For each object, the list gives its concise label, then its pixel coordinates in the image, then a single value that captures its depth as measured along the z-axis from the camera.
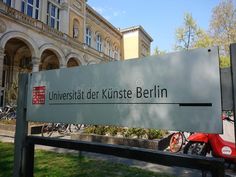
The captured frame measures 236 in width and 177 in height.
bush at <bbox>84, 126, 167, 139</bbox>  8.14
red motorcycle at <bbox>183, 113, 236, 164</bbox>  4.86
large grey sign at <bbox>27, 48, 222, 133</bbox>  1.89
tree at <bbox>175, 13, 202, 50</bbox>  20.80
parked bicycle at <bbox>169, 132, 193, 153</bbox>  7.29
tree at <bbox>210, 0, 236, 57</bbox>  21.97
